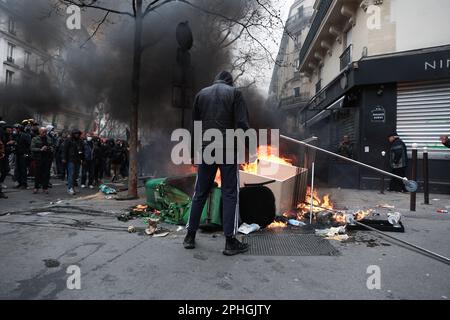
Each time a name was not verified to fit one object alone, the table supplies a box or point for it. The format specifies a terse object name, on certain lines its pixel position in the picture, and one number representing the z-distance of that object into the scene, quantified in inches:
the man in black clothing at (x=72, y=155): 316.2
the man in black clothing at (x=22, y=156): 339.9
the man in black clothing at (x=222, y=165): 128.4
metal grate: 124.0
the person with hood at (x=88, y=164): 385.0
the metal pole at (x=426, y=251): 115.3
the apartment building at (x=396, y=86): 352.8
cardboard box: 181.8
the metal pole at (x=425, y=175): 251.4
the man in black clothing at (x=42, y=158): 314.5
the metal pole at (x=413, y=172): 221.0
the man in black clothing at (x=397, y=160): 338.6
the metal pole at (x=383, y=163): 320.9
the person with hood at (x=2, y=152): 294.3
